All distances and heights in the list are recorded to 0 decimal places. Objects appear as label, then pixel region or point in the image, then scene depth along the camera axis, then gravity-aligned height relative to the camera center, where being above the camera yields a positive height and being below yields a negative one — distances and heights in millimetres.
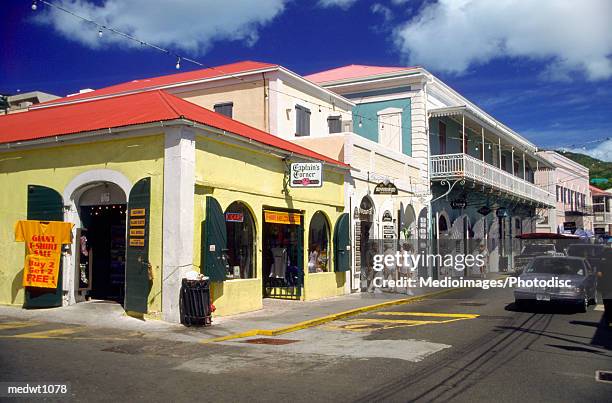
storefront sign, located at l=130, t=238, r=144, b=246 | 13078 +112
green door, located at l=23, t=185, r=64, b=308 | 14117 +809
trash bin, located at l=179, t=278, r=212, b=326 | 12422 -1203
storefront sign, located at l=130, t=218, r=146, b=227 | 13096 +549
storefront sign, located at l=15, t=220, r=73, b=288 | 14016 +52
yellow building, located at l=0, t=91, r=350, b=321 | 12875 +1086
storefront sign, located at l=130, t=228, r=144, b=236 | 13086 +327
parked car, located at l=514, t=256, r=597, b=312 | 14648 -952
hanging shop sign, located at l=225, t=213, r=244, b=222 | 14525 +721
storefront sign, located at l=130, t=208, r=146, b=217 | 13102 +770
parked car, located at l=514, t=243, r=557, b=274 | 29297 -374
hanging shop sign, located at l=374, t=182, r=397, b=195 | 21031 +2020
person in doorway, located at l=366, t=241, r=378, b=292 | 21019 -700
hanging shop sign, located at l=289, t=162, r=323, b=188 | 16500 +1990
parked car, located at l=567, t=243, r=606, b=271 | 23205 -279
